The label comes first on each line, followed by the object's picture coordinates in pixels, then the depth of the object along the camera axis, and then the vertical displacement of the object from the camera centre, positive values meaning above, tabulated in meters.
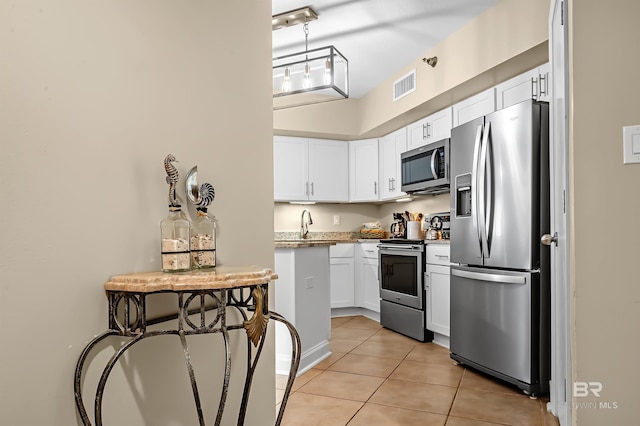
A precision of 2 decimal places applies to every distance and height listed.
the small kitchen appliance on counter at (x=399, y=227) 5.06 -0.06
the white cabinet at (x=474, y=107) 3.59 +0.96
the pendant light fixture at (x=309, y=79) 2.98 +0.97
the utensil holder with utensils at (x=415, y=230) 4.61 -0.08
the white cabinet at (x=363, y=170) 5.49 +0.64
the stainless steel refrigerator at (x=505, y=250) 2.69 -0.18
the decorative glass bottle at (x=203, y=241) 1.45 -0.06
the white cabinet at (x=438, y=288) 3.74 -0.56
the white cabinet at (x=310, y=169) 5.46 +0.65
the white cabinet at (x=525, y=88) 3.06 +0.95
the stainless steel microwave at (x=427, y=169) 4.05 +0.50
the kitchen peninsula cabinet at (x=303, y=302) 3.23 -0.58
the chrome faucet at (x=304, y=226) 5.65 -0.04
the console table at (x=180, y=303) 1.15 -0.22
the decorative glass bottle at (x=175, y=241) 1.32 -0.05
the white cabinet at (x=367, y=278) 5.01 -0.63
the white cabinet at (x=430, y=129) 4.17 +0.91
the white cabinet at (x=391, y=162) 5.00 +0.69
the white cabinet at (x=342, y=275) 5.29 -0.62
